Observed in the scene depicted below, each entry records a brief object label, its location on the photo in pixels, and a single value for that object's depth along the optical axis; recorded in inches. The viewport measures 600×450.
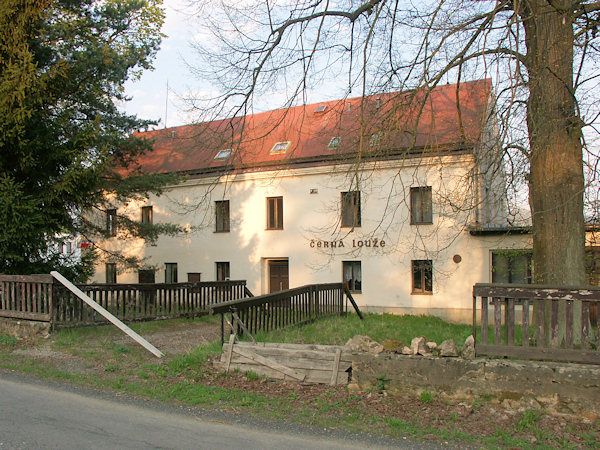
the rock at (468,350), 256.1
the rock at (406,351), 269.7
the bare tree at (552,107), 294.8
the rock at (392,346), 275.2
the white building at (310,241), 755.4
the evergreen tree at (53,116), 497.0
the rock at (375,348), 276.2
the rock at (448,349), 260.2
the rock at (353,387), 273.3
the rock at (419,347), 266.4
